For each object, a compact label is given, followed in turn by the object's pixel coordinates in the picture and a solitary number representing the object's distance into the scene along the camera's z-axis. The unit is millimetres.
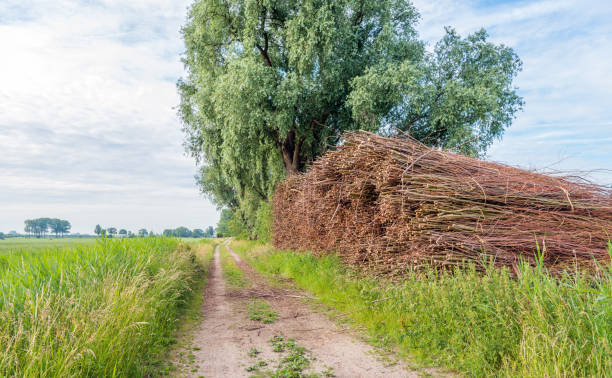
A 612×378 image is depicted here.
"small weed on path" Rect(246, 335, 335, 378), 4051
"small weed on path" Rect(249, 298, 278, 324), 6623
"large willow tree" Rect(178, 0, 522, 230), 13531
